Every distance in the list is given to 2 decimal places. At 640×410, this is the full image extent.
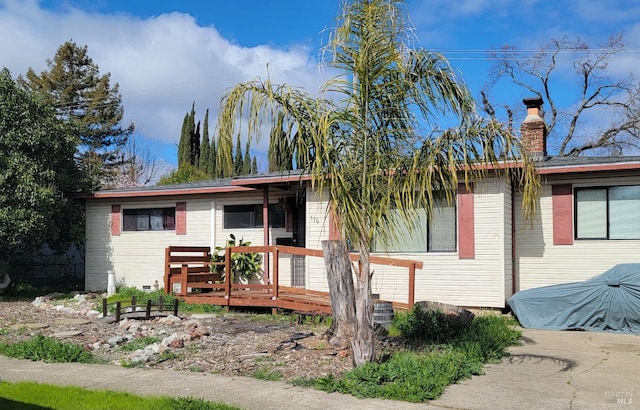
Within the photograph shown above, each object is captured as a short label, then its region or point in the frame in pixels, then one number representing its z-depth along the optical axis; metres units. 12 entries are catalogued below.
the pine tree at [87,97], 35.22
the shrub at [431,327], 8.59
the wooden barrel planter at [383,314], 9.37
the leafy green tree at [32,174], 14.27
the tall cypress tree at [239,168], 30.47
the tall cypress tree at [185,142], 31.88
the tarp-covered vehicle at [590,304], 9.91
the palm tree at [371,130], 6.45
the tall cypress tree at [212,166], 29.94
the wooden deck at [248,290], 11.35
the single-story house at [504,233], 11.34
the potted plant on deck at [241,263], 14.17
